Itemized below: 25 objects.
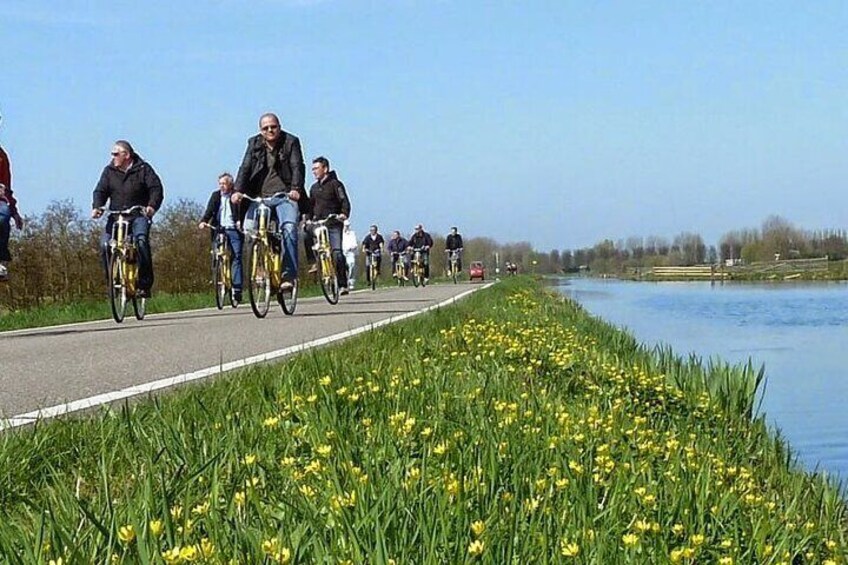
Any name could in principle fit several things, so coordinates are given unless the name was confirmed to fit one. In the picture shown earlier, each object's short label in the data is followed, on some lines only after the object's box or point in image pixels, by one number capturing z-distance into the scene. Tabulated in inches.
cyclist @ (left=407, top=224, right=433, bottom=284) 1353.3
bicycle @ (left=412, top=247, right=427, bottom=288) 1333.7
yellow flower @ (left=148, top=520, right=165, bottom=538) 98.3
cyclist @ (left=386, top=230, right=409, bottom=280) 1357.0
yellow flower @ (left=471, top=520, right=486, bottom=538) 106.1
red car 2529.5
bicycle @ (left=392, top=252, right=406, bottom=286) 1352.1
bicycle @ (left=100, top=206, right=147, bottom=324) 483.8
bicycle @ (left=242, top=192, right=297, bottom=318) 484.4
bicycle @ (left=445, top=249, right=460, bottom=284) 1542.8
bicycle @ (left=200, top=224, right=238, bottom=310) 653.3
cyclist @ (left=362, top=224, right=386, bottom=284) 1198.9
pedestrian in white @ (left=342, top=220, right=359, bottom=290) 719.6
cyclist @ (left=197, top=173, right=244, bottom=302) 650.2
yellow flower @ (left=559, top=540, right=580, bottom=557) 105.5
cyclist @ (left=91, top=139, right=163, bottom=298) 485.1
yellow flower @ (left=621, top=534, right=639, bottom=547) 112.2
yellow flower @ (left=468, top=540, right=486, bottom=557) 99.7
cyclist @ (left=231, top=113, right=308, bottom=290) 490.0
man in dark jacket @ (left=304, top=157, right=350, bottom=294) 643.5
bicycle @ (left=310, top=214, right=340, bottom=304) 593.9
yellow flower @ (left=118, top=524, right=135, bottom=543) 95.5
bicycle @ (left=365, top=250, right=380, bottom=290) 1158.3
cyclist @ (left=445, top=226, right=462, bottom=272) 1514.5
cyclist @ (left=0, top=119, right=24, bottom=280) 409.1
